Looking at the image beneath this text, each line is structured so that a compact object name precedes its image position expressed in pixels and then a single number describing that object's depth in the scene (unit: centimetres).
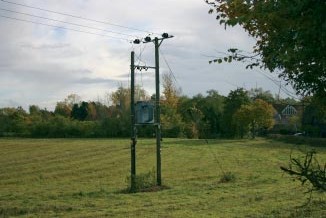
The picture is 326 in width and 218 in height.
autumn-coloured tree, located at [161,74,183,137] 8769
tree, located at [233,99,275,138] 7744
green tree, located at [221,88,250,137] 8450
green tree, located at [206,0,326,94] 352
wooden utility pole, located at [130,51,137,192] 2161
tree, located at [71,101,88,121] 13025
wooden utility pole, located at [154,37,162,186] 2219
